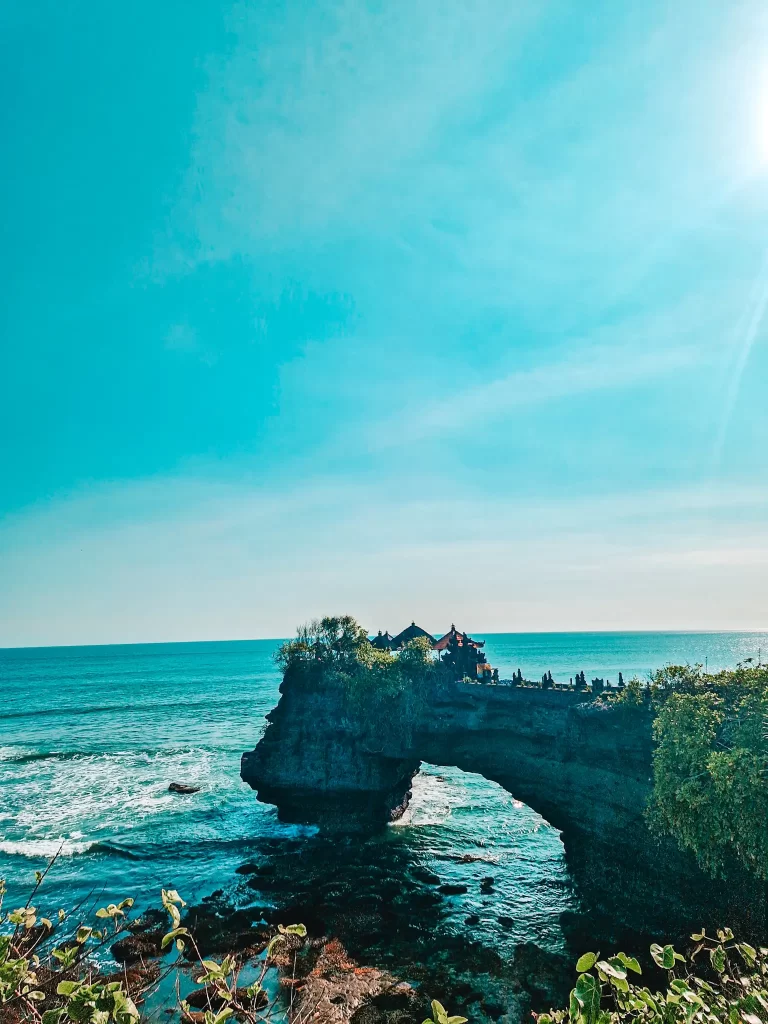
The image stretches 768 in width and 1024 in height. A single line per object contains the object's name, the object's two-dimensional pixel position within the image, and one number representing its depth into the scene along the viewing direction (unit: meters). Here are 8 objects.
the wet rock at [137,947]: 22.86
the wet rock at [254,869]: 31.17
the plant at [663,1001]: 5.18
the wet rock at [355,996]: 19.48
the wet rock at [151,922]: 24.95
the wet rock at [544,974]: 20.80
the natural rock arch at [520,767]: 26.59
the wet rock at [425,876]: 29.91
